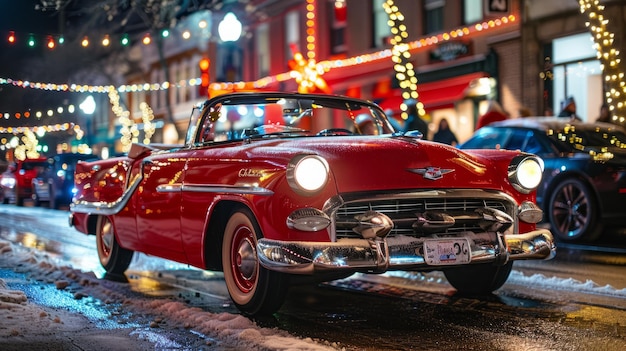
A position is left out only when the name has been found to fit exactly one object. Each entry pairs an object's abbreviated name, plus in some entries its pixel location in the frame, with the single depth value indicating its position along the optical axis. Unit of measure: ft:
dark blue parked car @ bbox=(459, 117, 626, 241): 35.27
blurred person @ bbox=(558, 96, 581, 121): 45.32
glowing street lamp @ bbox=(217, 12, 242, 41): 66.85
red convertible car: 18.58
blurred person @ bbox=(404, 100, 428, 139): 47.19
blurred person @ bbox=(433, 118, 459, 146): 50.14
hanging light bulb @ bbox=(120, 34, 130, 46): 71.00
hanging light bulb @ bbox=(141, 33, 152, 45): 81.36
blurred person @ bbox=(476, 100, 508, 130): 49.75
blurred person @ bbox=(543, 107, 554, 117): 54.29
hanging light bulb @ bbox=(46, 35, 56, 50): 47.35
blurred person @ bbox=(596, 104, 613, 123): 47.54
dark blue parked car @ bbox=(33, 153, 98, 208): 78.43
